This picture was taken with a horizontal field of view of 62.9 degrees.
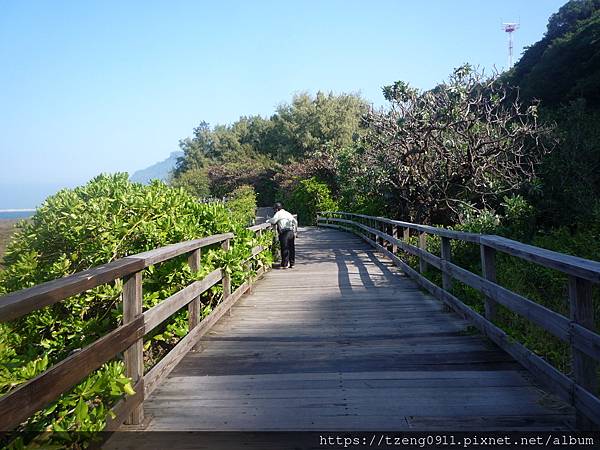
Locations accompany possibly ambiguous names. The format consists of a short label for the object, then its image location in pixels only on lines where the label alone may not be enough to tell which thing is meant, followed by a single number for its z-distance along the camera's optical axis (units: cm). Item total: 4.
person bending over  1043
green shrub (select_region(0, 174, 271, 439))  443
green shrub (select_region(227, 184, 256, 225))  2689
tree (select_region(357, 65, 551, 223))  1173
